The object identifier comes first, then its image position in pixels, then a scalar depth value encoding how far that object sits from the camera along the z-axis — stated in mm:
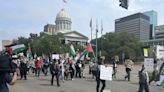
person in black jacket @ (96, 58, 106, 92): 5628
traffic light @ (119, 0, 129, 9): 7369
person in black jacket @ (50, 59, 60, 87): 7515
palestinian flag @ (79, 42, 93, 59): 11646
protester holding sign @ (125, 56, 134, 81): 9244
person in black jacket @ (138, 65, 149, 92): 5572
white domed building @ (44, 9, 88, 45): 56713
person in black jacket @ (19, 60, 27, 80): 9501
